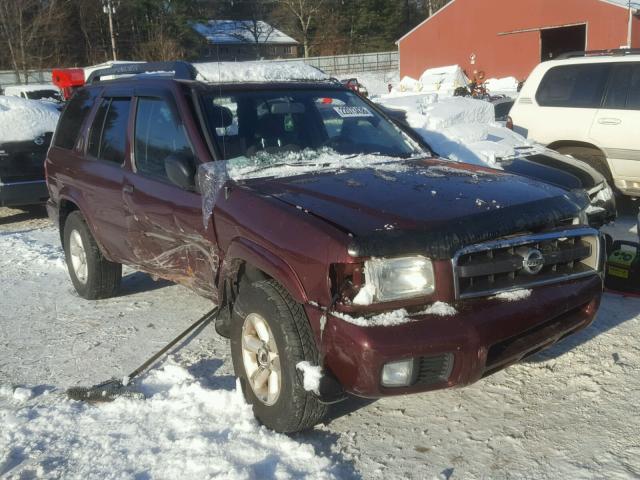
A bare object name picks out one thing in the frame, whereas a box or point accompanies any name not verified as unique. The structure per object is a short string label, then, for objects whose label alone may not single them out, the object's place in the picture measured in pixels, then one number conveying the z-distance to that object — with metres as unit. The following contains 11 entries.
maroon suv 2.82
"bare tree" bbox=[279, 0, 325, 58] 55.97
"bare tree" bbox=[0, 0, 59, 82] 37.31
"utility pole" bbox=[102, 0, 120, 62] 34.97
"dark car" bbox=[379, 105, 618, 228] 5.91
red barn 28.42
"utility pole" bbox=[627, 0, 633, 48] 27.04
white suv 7.58
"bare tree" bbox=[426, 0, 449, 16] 59.83
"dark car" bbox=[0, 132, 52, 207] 8.95
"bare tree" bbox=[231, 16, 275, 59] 51.88
